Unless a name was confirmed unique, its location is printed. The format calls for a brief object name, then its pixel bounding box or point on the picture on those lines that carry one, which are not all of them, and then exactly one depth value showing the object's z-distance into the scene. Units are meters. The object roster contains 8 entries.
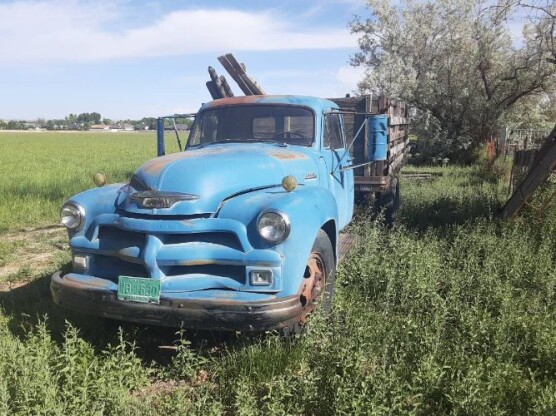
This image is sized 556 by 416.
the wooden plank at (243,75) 7.63
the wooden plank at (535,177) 6.84
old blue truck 3.45
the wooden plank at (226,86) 7.47
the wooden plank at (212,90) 7.53
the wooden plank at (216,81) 7.41
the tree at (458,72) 18.48
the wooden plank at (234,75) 7.71
